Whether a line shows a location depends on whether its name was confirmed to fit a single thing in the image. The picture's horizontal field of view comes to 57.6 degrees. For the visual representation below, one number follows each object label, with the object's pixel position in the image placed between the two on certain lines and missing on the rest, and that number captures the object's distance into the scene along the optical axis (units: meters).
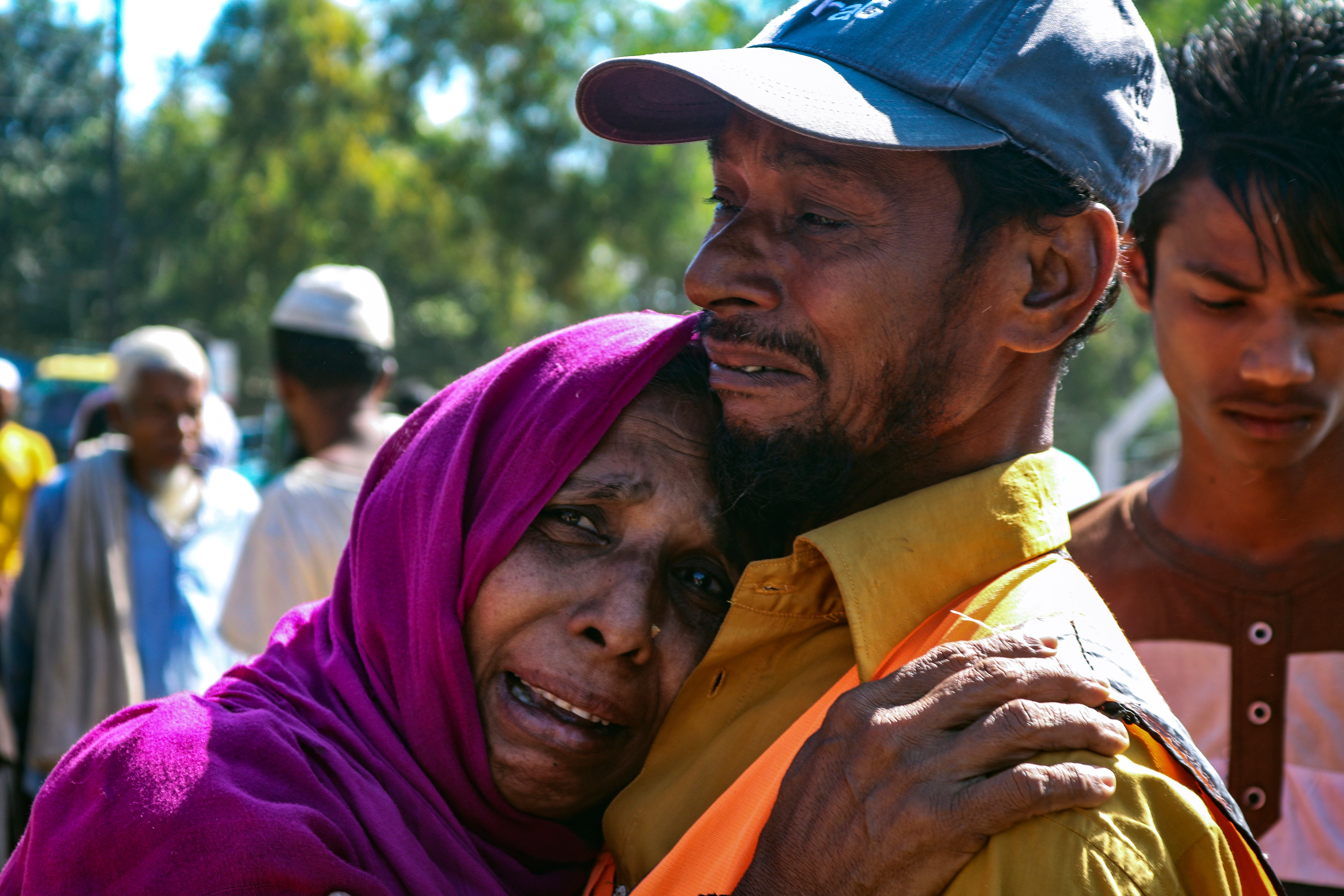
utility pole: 20.42
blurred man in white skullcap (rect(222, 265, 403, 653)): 4.25
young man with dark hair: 2.67
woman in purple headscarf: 1.83
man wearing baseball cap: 1.74
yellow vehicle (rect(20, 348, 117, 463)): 20.95
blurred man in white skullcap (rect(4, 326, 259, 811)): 5.04
